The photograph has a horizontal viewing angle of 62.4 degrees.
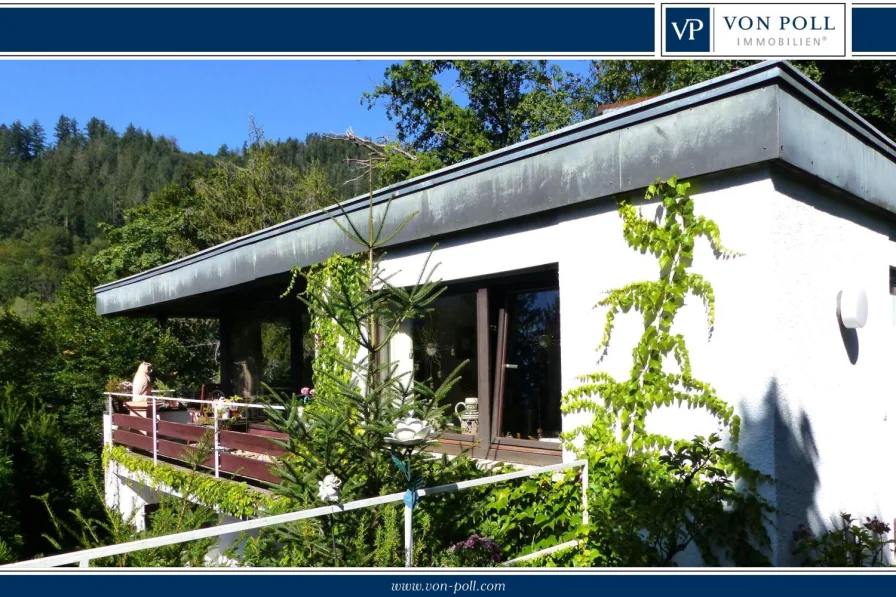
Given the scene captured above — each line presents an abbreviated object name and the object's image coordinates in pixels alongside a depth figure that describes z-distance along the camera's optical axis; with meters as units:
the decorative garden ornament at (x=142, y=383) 12.52
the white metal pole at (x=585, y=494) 5.10
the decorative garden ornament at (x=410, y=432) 4.21
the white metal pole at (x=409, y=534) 3.76
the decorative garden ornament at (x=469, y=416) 7.00
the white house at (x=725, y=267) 4.52
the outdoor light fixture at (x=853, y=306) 5.08
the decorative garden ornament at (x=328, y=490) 4.30
